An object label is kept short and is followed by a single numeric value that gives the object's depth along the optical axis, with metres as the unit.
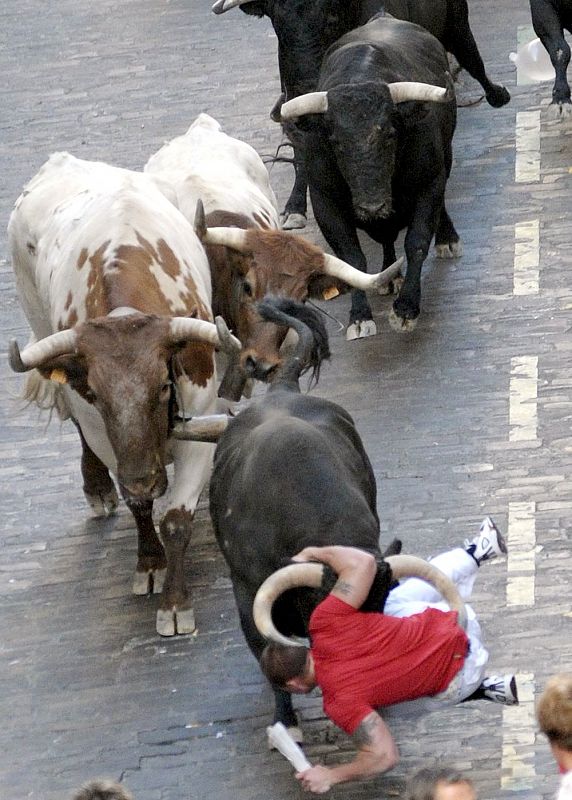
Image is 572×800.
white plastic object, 32.22
